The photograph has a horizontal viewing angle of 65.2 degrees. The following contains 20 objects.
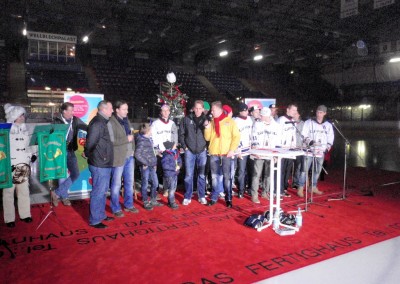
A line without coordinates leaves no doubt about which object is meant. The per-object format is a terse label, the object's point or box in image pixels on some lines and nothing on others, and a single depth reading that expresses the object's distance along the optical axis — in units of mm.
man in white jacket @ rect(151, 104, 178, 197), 5504
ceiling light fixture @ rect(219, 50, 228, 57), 25658
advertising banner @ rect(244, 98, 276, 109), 8575
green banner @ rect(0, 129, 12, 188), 4023
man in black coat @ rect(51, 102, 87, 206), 5301
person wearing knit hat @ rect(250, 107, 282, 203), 5754
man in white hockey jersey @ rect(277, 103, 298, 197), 6281
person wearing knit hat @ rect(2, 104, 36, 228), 4348
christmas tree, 7840
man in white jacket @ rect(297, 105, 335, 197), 6128
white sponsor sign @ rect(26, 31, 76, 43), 20664
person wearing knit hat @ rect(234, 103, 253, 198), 5996
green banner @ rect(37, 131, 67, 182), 4348
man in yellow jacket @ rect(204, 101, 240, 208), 5258
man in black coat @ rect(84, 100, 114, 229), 4281
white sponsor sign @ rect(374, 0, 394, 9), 8359
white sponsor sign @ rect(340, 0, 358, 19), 9367
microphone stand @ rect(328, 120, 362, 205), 5797
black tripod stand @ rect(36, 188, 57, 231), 4372
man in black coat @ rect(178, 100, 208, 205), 5461
